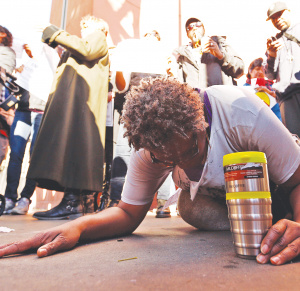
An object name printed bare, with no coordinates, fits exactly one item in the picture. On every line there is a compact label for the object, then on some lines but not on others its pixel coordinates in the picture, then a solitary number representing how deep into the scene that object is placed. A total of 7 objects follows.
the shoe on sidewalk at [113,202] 2.28
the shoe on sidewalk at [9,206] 2.45
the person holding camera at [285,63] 2.46
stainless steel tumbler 0.74
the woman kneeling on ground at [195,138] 0.89
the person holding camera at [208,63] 2.51
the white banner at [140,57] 2.11
